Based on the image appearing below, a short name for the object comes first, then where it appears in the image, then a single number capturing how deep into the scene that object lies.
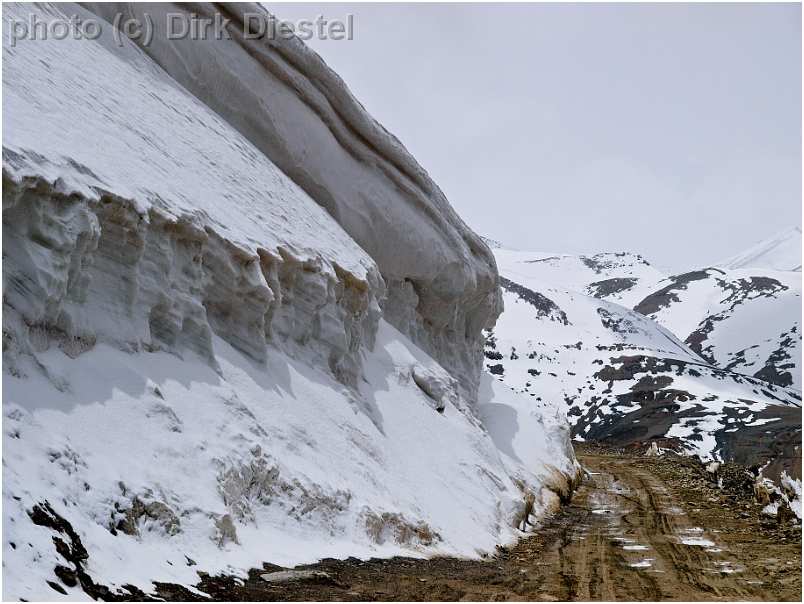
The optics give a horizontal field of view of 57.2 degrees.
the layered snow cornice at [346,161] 21.19
